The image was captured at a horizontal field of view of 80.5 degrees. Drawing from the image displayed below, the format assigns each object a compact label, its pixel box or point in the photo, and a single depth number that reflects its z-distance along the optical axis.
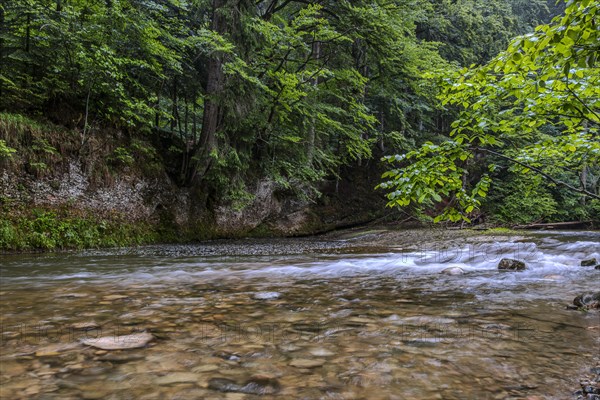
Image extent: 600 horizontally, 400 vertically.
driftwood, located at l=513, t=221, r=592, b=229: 20.24
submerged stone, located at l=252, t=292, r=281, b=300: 3.96
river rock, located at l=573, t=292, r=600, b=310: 3.52
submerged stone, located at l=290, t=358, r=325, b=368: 2.16
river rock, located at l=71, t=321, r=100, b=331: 2.77
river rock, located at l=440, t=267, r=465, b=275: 5.96
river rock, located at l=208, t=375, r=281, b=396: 1.84
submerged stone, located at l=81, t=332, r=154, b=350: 2.39
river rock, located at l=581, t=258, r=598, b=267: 6.84
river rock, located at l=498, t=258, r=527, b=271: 6.42
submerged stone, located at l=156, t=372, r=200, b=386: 1.92
